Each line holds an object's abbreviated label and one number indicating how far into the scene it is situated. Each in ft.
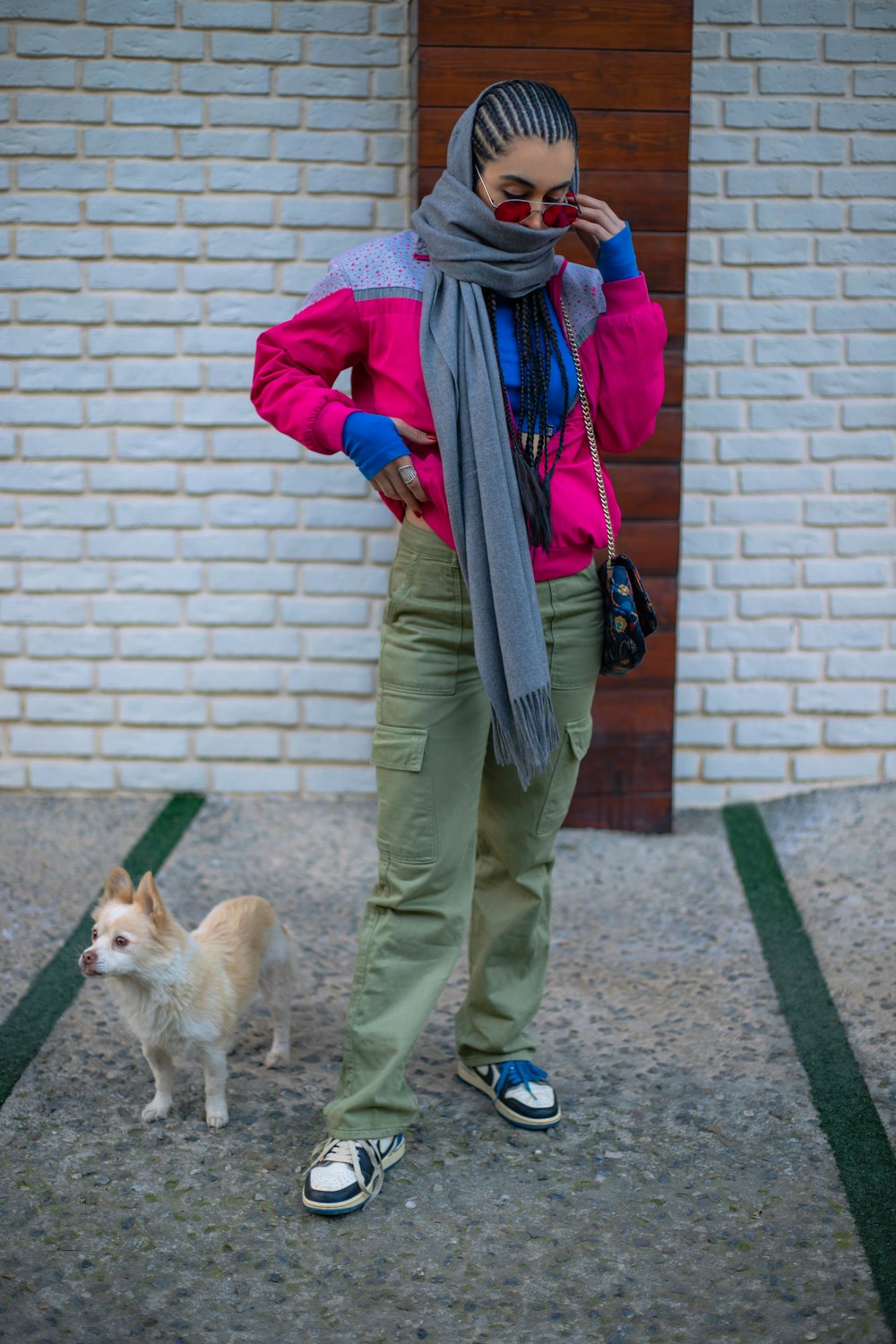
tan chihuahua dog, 8.52
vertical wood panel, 12.99
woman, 7.72
